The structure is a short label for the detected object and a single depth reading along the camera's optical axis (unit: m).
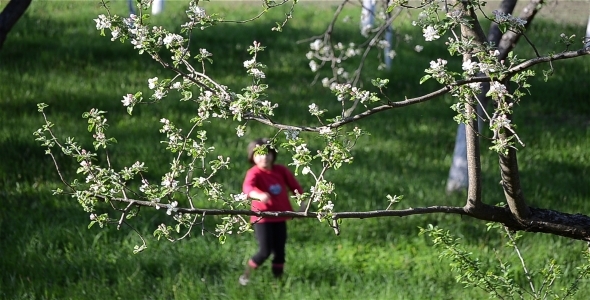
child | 10.86
